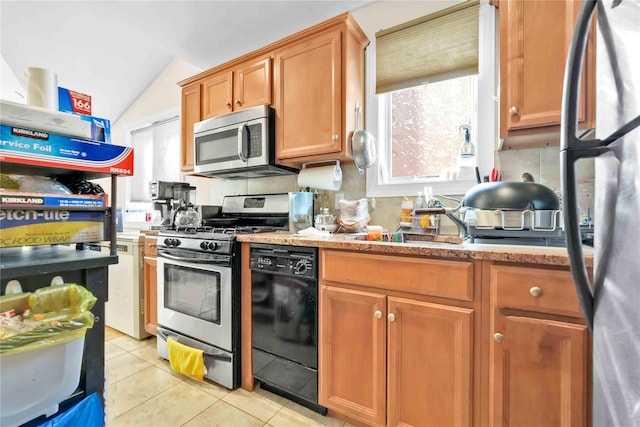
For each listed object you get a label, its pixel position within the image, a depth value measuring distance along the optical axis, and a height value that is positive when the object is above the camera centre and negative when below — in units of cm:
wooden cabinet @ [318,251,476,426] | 108 -64
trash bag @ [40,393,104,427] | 76 -61
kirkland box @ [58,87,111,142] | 87 +34
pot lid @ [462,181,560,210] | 75 +4
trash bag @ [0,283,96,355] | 66 -29
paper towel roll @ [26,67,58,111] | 81 +37
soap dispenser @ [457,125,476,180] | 163 +33
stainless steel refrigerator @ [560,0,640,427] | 44 +1
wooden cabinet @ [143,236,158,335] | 221 -63
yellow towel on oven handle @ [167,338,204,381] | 170 -97
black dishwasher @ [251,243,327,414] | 141 -61
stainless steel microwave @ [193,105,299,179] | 199 +52
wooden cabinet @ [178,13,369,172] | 178 +91
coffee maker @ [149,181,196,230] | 244 +13
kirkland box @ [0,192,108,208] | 71 +3
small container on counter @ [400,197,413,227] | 167 -2
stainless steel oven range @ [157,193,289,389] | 162 -53
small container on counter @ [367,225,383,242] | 159 -15
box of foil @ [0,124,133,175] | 72 +18
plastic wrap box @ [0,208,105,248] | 72 -5
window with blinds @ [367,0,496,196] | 164 +78
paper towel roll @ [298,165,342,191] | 196 +24
